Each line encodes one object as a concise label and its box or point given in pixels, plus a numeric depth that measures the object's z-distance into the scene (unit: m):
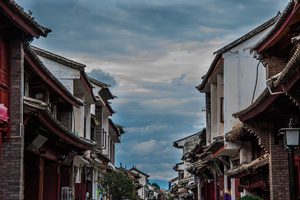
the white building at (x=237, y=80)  23.92
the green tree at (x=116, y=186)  37.91
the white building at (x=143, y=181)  115.25
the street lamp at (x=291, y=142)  11.48
